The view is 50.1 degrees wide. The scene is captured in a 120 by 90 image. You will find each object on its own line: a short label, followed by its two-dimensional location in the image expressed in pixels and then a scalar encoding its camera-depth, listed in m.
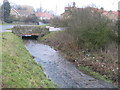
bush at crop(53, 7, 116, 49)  12.89
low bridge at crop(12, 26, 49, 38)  23.96
